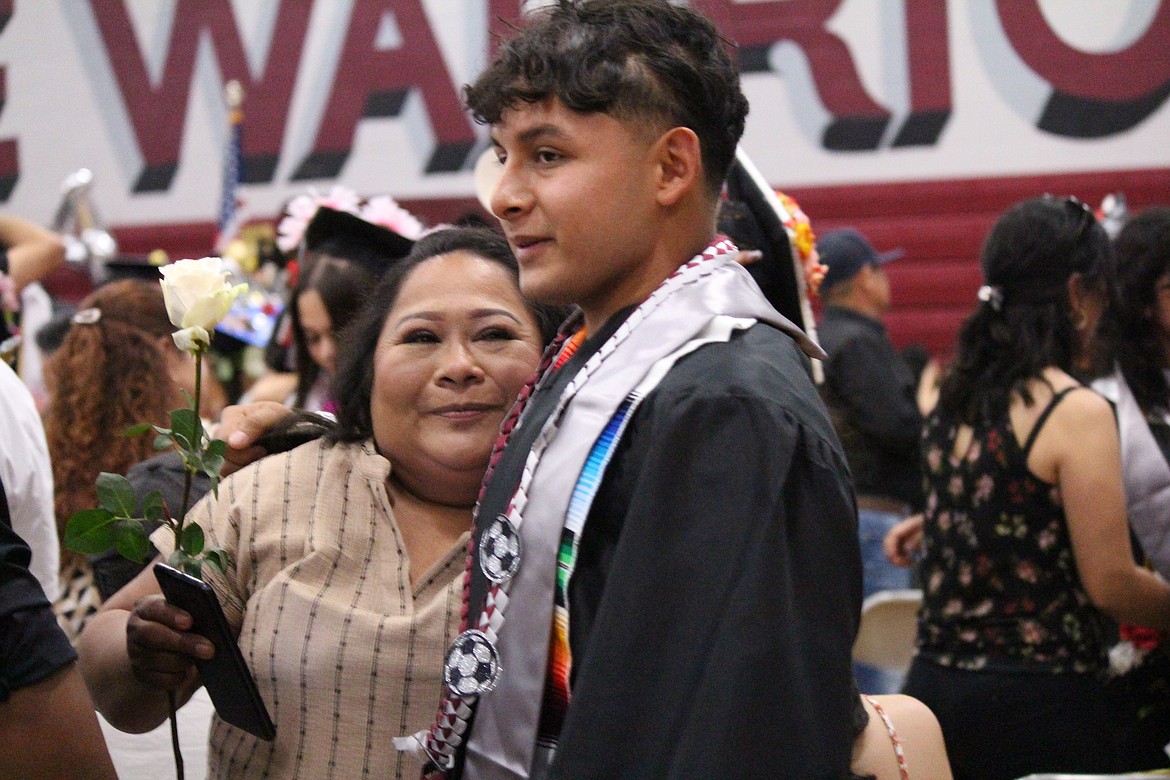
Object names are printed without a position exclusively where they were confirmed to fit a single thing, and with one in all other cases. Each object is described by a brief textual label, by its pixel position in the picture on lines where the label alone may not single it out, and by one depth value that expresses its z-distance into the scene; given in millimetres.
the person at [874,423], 4195
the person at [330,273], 2656
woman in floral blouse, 2488
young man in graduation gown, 1091
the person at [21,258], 3527
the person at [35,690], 1382
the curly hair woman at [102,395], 2627
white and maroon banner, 6184
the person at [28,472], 1968
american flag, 6969
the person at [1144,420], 2568
